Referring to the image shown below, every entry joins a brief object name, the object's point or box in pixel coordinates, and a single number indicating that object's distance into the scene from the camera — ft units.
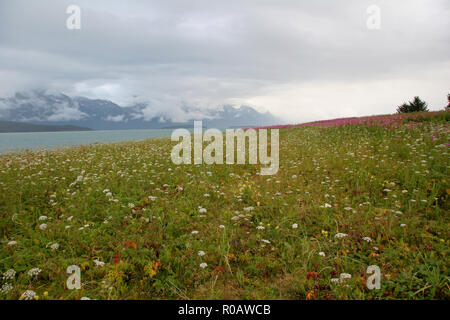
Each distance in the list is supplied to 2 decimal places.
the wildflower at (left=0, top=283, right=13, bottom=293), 9.67
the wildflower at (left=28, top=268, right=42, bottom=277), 10.62
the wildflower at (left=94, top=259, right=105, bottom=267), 11.35
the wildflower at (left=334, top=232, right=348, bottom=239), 13.12
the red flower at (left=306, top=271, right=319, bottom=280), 10.51
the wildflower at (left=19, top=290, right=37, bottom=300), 9.16
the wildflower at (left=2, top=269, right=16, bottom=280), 10.54
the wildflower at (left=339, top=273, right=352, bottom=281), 10.10
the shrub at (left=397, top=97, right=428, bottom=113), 95.26
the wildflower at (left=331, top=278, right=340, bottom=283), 9.98
